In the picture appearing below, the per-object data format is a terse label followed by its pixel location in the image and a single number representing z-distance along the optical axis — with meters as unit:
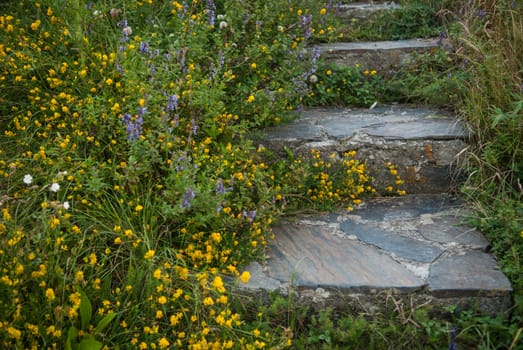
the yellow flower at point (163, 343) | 2.04
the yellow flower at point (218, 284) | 2.18
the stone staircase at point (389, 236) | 2.51
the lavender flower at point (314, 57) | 3.68
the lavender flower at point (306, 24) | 3.79
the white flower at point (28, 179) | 2.13
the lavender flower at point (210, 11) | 3.34
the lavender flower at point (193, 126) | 2.81
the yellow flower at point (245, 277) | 2.20
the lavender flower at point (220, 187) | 2.58
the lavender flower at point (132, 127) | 2.61
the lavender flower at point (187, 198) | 2.43
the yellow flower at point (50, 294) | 1.99
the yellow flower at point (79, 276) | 2.06
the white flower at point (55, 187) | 2.15
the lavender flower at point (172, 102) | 2.79
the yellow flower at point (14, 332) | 1.88
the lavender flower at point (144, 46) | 2.96
